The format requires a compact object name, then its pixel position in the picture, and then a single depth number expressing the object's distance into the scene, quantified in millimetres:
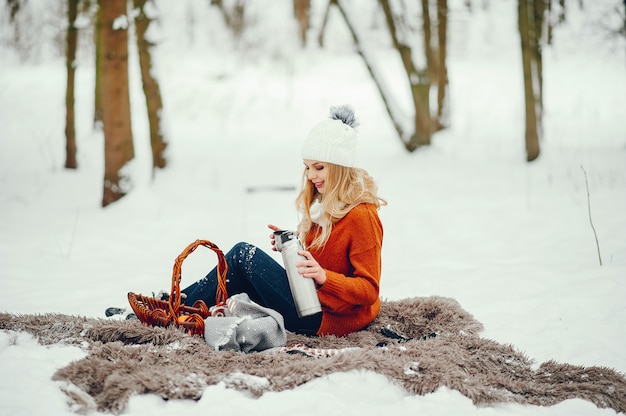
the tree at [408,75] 9844
